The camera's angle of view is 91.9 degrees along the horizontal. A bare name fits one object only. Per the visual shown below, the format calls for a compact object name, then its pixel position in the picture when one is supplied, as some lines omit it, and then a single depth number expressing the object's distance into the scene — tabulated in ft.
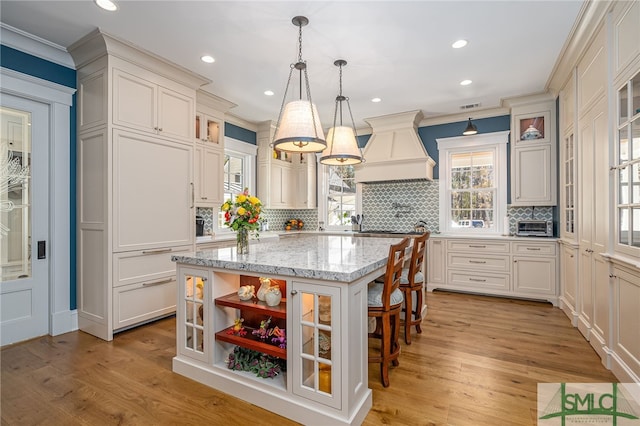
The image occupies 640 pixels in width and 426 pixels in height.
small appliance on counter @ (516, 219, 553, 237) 14.05
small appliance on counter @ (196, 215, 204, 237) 14.23
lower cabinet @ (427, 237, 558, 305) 13.57
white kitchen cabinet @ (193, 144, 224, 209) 13.80
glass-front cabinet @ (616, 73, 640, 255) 6.66
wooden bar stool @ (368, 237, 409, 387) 6.90
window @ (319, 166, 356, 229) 19.86
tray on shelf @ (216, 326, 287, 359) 6.40
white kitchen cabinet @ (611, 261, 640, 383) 6.59
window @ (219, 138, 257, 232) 17.02
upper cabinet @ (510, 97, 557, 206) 14.06
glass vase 7.79
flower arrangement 7.64
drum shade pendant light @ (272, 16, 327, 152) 7.70
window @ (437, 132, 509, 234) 15.83
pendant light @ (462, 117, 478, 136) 14.34
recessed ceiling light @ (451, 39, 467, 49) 9.69
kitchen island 5.62
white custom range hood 16.19
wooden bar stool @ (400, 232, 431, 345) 9.02
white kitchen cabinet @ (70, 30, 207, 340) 9.65
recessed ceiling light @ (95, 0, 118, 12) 7.83
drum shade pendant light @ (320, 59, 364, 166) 9.84
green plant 6.70
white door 9.29
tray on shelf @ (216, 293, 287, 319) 6.44
